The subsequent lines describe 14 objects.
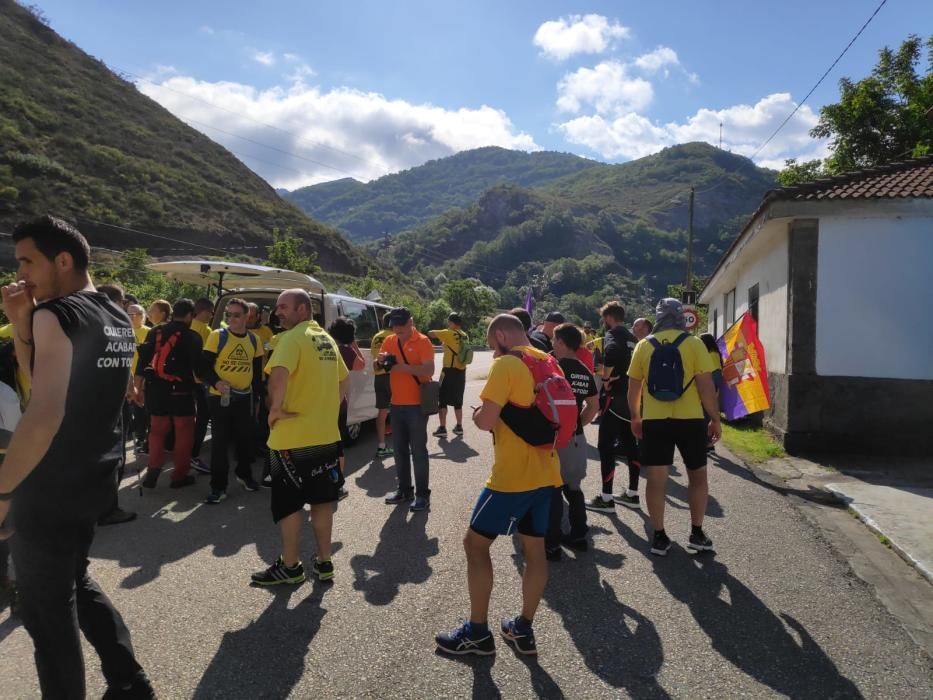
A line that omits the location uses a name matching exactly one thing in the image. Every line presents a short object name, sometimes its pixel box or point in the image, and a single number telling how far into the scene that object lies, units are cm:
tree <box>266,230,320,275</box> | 3866
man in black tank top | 195
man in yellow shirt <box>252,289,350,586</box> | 348
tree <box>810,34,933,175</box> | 1780
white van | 740
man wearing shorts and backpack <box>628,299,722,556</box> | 416
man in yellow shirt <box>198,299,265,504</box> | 539
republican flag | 779
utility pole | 2534
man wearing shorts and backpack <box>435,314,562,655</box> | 285
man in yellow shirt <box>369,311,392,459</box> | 691
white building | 779
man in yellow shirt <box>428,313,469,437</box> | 822
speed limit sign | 1260
